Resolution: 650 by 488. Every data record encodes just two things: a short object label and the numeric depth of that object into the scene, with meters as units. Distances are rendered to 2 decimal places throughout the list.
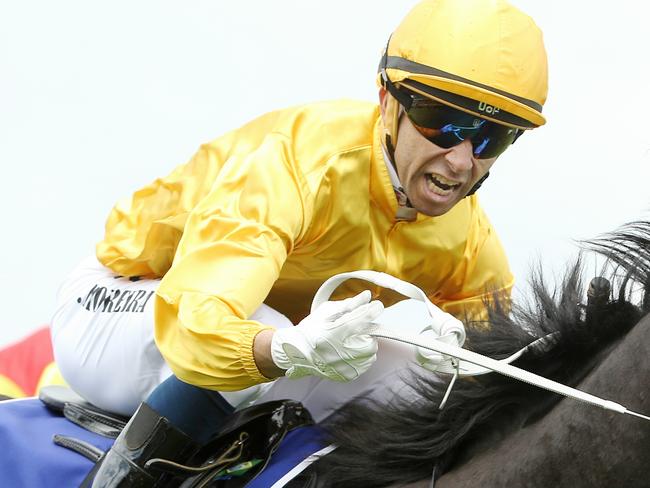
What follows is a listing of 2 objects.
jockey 6.98
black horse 6.76
